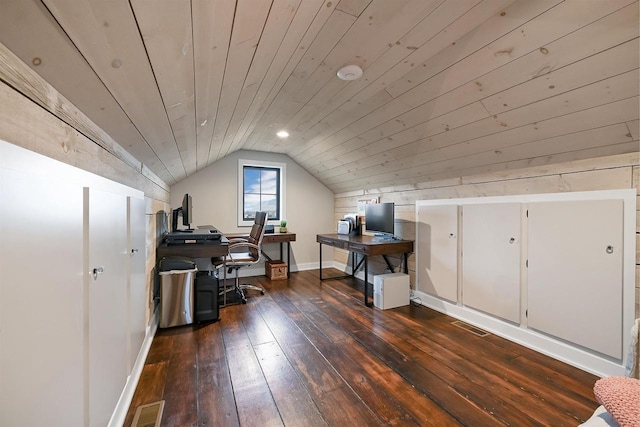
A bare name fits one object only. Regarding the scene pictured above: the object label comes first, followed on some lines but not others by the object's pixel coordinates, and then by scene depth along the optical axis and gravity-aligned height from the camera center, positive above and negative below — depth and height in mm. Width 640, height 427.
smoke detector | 1920 +1000
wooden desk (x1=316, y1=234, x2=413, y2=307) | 3273 -418
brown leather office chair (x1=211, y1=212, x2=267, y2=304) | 3564 -603
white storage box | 3223 -926
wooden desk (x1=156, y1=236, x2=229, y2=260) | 2857 -400
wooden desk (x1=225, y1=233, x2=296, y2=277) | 4523 -422
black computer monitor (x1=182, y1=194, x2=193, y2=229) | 3180 +38
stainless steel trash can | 2664 -771
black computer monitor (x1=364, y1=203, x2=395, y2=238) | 3555 -81
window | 4871 +414
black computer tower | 2857 -905
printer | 2924 -275
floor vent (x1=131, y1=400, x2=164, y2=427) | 1494 -1136
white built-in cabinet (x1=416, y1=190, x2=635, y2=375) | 1880 -475
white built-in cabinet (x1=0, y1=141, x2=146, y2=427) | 561 -221
